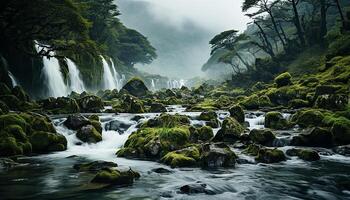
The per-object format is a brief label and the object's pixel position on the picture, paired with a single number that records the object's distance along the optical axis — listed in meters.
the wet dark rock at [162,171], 12.85
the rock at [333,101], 23.48
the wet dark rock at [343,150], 15.62
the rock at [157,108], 33.19
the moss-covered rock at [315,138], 17.25
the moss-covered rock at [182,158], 13.83
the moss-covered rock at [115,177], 10.87
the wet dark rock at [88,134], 19.53
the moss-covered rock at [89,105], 32.44
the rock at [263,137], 17.73
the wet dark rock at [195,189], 10.18
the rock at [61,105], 29.83
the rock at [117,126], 22.87
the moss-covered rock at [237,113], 25.01
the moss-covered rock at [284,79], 36.06
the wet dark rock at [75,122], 20.84
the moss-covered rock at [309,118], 21.04
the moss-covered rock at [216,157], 13.89
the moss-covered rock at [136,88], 52.71
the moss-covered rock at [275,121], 22.39
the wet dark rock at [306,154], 14.84
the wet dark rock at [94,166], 12.79
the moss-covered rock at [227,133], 18.39
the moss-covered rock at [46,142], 17.06
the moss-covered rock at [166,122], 19.24
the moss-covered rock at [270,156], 14.61
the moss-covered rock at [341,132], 17.10
